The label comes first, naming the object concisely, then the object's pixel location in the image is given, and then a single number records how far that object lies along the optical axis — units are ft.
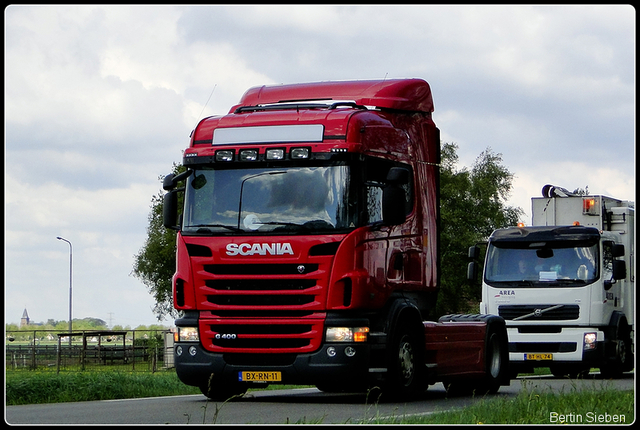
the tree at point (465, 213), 196.54
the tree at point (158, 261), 194.08
